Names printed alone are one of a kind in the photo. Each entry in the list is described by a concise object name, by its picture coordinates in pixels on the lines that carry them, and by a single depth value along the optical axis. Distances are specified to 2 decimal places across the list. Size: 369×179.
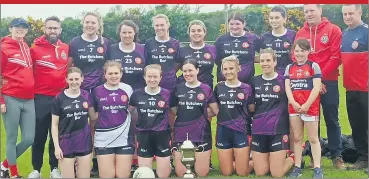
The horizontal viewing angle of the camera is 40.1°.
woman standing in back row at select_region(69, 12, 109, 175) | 6.06
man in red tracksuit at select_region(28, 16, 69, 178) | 5.89
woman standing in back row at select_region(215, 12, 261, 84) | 6.29
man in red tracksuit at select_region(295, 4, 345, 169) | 5.96
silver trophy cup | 5.36
